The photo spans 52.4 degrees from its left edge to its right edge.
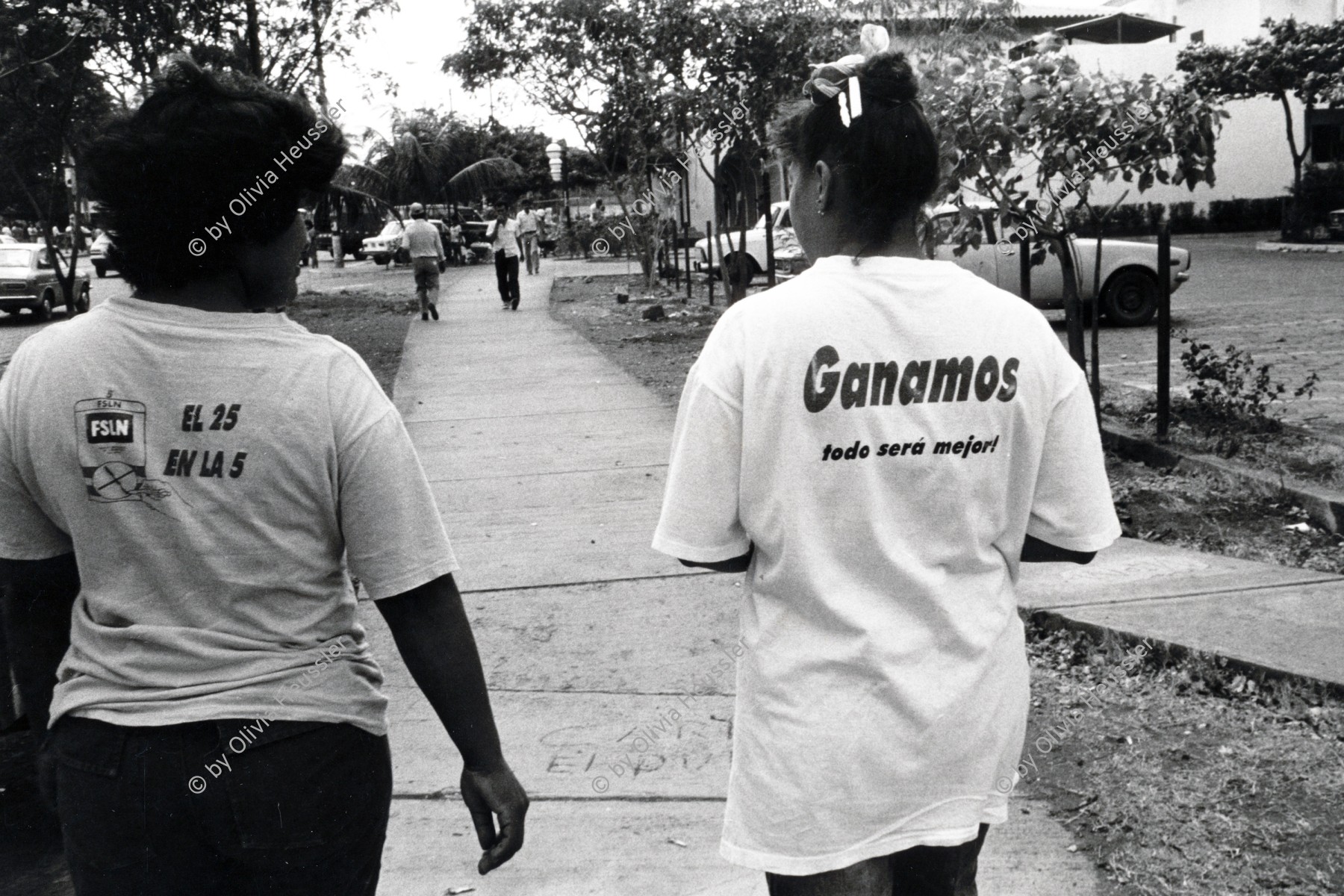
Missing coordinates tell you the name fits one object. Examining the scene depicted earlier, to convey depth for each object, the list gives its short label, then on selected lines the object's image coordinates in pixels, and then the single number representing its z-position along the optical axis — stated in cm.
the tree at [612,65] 1681
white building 3603
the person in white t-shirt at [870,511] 188
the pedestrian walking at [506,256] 2017
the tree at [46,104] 1292
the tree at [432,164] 4581
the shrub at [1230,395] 743
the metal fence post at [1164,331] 734
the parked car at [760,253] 2005
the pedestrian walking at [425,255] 1845
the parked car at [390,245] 4091
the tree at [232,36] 1348
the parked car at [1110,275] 1451
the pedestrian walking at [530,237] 2820
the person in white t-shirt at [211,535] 181
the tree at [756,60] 1547
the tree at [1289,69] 2928
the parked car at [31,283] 2391
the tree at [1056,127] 690
